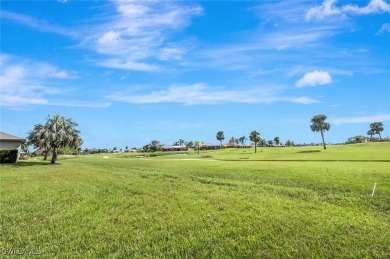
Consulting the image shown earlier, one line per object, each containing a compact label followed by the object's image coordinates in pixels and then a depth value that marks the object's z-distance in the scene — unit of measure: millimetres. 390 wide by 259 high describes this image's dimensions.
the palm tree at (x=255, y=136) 125125
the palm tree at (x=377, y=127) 173500
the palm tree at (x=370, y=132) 178250
